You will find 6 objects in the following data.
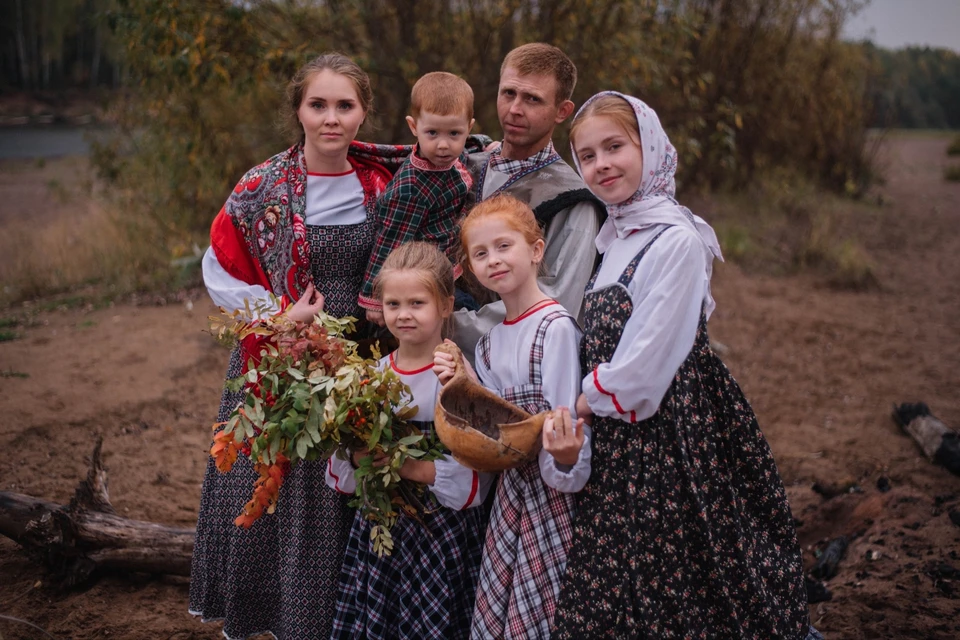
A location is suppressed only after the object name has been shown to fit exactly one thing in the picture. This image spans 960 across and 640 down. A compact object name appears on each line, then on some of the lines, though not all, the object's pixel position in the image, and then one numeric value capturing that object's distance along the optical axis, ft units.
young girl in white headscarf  6.99
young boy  8.43
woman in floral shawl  8.56
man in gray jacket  8.41
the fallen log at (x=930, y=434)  15.07
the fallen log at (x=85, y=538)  11.29
